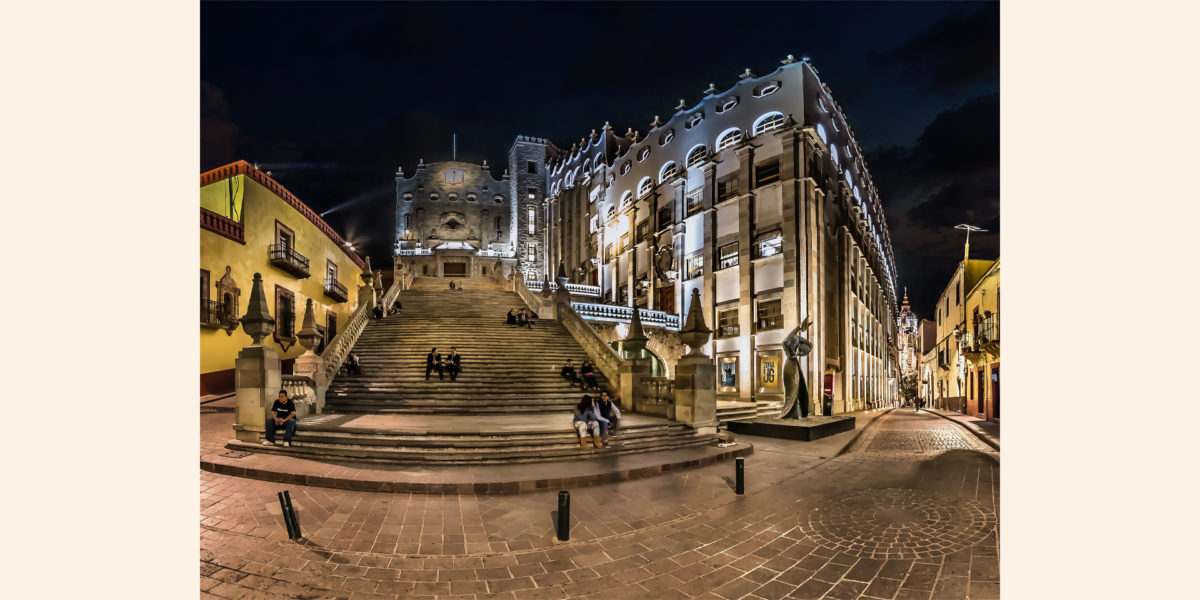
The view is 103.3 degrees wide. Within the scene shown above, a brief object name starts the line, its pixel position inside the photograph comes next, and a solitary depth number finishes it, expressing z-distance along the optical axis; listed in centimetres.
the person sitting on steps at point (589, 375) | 1511
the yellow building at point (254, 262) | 1636
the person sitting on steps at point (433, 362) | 1501
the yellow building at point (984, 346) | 1983
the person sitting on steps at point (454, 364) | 1502
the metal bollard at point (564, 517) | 520
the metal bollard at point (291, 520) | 517
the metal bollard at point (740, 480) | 709
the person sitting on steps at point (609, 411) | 998
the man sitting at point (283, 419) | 945
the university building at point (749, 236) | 2467
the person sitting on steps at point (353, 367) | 1529
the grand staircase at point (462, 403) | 912
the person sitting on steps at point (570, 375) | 1598
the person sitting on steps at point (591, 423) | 961
